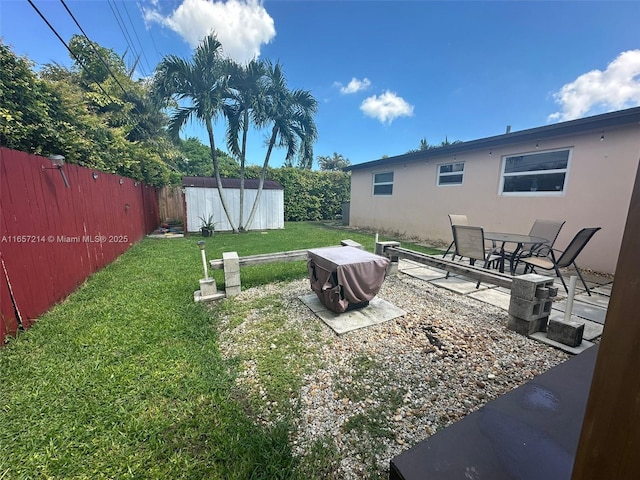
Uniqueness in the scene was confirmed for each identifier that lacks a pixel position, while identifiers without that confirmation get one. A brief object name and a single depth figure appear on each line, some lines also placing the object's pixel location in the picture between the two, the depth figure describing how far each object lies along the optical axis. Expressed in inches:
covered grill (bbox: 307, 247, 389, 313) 118.2
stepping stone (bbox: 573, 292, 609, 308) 143.3
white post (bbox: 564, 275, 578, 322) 99.3
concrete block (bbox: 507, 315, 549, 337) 111.0
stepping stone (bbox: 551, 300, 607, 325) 126.2
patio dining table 163.9
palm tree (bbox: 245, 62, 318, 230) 357.7
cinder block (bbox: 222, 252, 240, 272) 148.0
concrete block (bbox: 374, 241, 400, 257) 183.6
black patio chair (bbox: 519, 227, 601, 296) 138.2
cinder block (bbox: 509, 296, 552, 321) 110.1
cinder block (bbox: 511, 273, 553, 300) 108.3
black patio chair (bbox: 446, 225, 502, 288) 160.1
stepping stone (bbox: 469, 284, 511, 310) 144.9
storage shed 393.4
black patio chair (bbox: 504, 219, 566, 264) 180.0
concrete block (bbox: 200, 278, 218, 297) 146.4
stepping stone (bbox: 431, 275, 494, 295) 165.3
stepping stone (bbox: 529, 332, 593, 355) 99.3
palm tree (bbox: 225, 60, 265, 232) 339.9
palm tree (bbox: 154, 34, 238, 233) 317.1
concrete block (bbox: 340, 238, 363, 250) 168.6
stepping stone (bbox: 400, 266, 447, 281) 190.7
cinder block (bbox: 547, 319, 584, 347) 101.0
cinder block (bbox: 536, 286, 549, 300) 109.6
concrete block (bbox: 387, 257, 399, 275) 192.5
